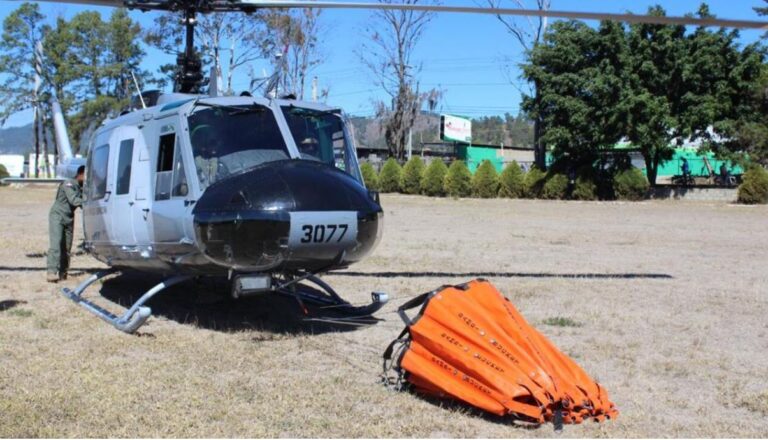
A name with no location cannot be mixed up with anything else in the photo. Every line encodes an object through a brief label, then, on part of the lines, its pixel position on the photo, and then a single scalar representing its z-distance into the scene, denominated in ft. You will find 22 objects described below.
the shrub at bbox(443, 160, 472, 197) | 128.36
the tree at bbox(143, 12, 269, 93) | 136.87
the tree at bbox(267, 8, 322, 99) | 146.10
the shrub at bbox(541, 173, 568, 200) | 118.62
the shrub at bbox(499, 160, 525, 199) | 123.85
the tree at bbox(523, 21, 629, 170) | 112.68
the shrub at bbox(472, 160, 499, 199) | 125.70
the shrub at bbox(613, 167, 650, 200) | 114.83
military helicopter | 20.47
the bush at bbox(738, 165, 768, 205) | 102.32
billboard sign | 206.28
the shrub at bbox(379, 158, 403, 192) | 139.64
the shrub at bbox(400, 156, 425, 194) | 135.85
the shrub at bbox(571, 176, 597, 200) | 117.08
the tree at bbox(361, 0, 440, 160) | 175.42
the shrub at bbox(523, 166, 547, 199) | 121.70
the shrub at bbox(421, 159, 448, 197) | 131.34
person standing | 34.14
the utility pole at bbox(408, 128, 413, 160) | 181.98
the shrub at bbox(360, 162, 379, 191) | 139.44
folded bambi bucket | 14.87
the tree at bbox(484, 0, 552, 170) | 124.66
